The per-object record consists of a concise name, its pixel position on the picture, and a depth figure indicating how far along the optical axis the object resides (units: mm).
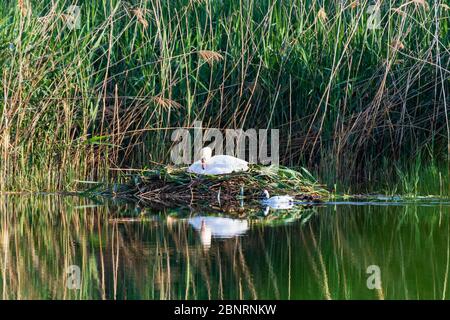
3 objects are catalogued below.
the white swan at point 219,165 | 16391
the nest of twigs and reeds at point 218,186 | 16312
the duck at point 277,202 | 15773
